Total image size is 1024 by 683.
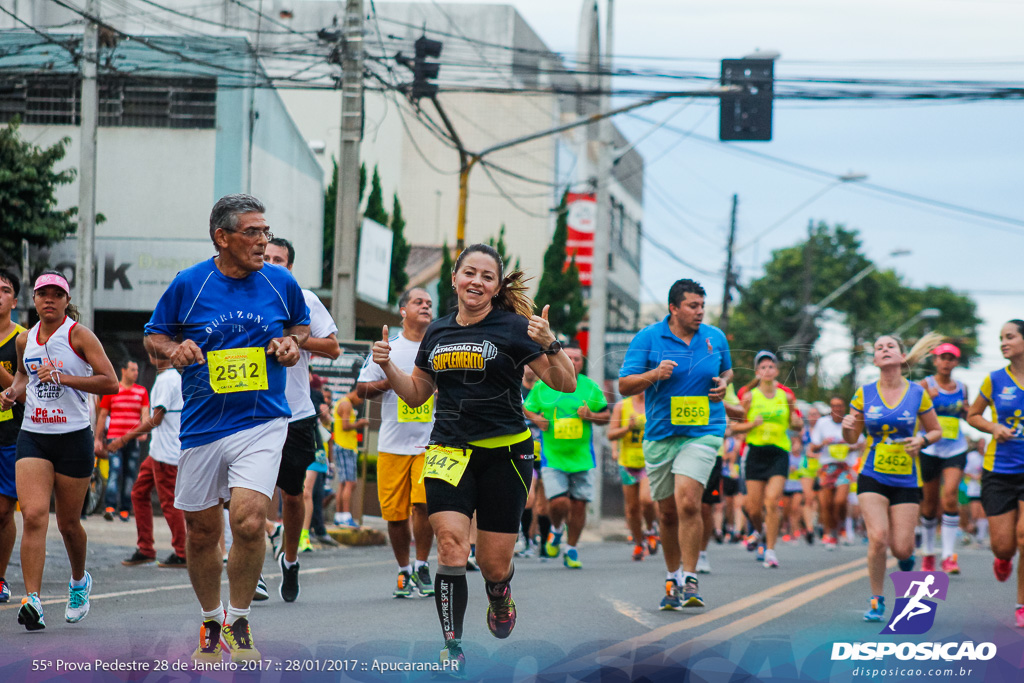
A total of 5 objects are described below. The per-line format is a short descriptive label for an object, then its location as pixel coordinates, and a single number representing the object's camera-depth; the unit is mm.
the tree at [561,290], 30797
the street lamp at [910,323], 39644
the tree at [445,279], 29328
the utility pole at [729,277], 41219
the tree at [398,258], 30250
